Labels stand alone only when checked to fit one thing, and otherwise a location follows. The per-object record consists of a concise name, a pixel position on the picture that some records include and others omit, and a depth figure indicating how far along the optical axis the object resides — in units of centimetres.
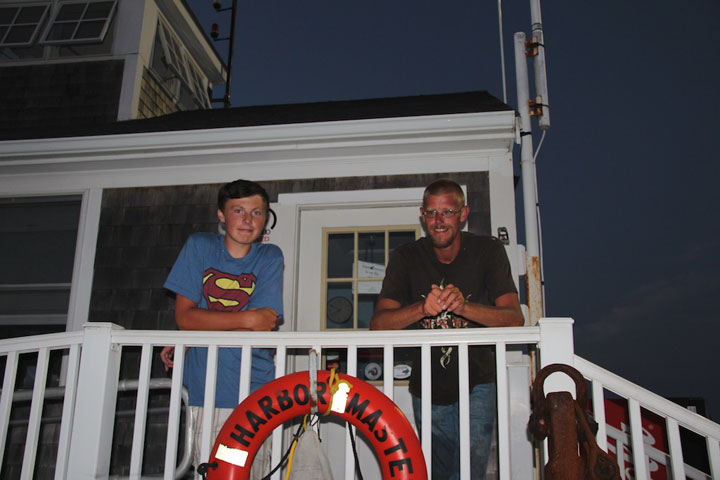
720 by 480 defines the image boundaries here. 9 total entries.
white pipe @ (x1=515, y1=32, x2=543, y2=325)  336
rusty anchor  154
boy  220
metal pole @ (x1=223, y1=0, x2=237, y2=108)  968
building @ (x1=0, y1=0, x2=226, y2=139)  668
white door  359
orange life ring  181
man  213
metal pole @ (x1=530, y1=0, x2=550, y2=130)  384
